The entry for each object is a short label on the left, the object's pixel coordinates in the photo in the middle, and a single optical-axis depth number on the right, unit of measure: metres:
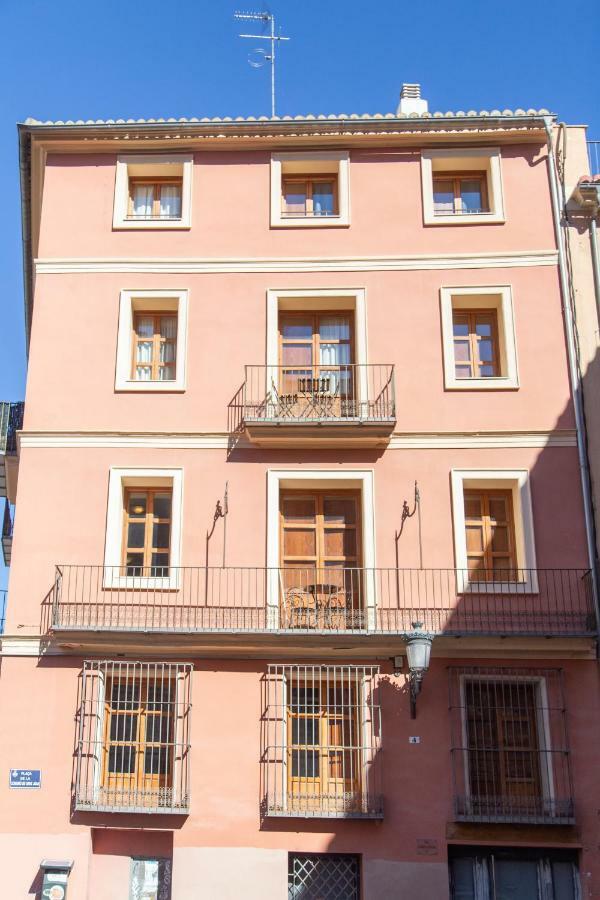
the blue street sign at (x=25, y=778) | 15.29
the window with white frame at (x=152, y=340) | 17.48
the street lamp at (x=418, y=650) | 14.55
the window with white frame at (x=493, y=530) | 16.23
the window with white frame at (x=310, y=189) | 18.36
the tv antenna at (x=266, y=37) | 20.20
